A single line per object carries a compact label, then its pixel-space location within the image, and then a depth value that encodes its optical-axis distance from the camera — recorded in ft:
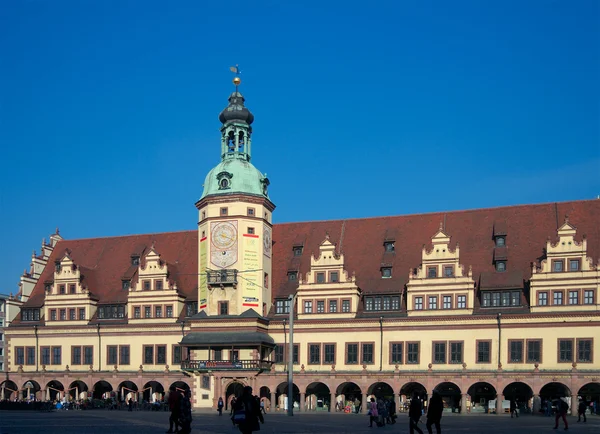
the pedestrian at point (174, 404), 103.50
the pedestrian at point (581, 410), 172.41
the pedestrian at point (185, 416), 98.30
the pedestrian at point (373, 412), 145.28
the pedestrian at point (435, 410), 98.73
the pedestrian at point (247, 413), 78.96
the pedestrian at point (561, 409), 132.26
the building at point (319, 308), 214.90
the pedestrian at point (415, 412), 102.73
